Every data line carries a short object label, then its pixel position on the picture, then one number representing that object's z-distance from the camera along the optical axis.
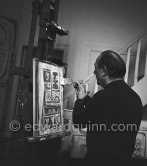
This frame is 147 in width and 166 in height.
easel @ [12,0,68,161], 2.05
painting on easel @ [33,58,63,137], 2.03
